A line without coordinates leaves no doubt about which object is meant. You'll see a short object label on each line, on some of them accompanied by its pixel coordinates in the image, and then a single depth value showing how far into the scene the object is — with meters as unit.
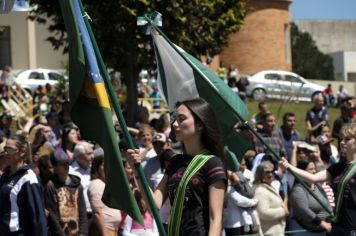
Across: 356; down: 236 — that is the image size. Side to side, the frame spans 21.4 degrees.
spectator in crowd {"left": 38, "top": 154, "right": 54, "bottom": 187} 10.11
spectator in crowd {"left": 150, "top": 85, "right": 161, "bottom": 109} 30.84
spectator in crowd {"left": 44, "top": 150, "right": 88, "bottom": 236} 9.78
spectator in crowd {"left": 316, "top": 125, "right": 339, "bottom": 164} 14.61
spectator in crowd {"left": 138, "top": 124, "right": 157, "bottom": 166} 11.93
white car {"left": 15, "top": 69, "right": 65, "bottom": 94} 39.44
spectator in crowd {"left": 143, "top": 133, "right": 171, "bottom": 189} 11.52
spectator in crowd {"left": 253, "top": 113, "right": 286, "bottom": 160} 14.44
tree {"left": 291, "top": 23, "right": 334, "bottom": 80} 68.25
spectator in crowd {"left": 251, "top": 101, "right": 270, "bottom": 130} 15.81
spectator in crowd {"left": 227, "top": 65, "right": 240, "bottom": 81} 40.94
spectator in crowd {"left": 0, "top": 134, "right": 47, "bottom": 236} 8.75
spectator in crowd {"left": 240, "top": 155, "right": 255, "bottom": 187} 12.05
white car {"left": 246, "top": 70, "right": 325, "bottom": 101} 41.50
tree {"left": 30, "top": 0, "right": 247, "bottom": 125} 19.20
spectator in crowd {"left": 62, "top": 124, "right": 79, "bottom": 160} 12.88
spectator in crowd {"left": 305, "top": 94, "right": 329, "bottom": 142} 18.06
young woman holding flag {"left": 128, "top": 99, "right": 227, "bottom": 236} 6.13
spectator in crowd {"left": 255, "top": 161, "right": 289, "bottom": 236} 11.70
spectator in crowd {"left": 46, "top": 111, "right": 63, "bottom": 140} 16.67
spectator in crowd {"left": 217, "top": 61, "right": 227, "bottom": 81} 36.84
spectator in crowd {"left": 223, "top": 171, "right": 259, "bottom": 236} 11.41
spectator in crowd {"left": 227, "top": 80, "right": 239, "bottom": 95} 38.62
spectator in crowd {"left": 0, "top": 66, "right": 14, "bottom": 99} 33.58
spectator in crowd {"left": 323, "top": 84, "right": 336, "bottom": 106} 40.44
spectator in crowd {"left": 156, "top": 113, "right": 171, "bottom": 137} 15.36
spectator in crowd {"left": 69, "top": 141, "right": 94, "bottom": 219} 10.97
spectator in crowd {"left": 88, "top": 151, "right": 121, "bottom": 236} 9.92
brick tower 50.09
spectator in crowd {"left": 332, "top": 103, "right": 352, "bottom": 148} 17.20
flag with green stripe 9.51
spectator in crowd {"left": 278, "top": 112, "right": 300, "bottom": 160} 15.46
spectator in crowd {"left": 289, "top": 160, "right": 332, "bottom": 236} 11.31
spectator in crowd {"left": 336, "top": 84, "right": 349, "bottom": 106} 41.44
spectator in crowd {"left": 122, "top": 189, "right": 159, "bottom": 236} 10.06
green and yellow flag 6.29
